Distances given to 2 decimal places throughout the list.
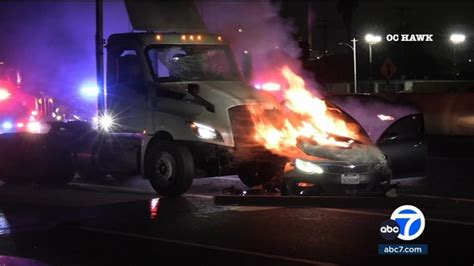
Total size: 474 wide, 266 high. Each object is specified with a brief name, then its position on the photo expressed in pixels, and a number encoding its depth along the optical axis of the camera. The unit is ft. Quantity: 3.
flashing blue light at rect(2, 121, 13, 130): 52.90
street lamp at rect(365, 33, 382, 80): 178.81
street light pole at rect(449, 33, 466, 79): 212.33
